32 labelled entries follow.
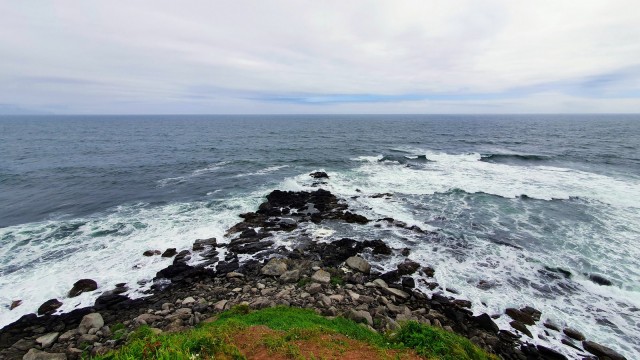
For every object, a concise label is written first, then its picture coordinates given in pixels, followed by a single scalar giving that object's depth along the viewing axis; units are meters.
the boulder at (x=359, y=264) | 16.37
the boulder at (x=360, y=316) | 11.63
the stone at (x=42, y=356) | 10.52
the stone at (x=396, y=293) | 14.21
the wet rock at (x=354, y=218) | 23.22
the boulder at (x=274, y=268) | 15.97
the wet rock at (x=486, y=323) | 12.39
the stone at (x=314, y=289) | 13.92
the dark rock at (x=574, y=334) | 11.92
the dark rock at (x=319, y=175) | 36.69
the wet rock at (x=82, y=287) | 14.84
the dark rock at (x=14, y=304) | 13.76
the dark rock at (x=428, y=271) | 16.17
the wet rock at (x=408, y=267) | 16.42
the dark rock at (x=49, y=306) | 13.53
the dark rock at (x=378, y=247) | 18.52
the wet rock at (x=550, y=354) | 11.12
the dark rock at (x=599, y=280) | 15.14
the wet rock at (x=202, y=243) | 19.30
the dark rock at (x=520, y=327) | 12.17
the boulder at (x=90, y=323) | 12.25
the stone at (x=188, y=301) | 13.82
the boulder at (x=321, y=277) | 14.97
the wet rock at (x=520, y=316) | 12.77
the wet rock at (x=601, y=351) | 11.03
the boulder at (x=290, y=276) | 15.26
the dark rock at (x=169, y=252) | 18.37
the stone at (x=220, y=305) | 12.96
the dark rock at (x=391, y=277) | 15.66
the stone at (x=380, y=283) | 14.89
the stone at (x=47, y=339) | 11.55
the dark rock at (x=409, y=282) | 15.23
